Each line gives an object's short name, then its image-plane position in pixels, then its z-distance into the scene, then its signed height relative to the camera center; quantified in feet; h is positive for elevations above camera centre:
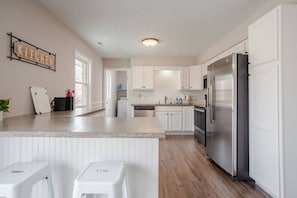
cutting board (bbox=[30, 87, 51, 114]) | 6.27 -0.04
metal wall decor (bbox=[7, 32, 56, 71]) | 5.31 +1.95
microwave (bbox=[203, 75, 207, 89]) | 13.15 +1.68
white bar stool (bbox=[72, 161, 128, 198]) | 2.55 -1.51
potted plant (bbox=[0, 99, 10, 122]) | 4.37 -0.21
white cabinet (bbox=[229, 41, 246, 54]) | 8.00 +3.07
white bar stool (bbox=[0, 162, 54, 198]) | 2.47 -1.49
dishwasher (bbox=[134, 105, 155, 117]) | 13.69 -1.08
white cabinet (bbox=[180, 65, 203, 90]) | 13.97 +2.19
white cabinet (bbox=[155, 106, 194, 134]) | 13.84 -1.72
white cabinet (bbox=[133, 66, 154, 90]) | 14.52 +2.28
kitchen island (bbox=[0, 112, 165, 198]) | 3.53 -1.38
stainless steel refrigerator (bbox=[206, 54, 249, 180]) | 6.34 -0.77
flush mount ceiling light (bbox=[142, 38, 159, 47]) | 10.19 +4.21
